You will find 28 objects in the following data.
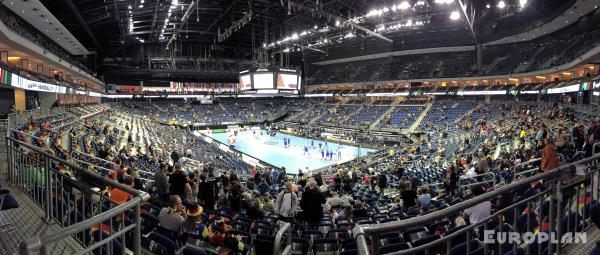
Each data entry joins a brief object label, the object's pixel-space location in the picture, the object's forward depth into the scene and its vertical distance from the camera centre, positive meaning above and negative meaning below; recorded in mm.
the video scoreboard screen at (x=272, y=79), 27938 +2384
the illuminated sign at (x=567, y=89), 23811 +1584
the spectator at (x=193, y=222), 5922 -1911
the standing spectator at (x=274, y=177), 17122 -3469
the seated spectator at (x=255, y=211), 7980 -2311
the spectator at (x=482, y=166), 10617 -1681
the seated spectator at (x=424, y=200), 8164 -2087
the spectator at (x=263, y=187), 12661 -2925
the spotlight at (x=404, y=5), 25328 +7579
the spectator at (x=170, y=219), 4992 -1557
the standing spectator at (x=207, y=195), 8500 -2072
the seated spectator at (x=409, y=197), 9031 -2229
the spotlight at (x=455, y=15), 27631 +7465
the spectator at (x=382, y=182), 13648 -2788
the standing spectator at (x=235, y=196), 9023 -2280
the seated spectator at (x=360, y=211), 8556 -2474
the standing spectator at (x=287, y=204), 7316 -1981
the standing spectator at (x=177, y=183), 7902 -1665
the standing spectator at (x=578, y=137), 9320 -724
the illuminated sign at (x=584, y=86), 21969 +1537
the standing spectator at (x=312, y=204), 6949 -1866
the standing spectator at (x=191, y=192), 7710 -1917
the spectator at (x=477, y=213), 4504 -1336
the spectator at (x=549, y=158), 6516 -894
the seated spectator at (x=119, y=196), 5052 -1255
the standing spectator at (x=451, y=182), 10875 -2229
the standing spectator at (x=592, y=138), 7802 -617
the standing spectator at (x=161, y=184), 8070 -1724
